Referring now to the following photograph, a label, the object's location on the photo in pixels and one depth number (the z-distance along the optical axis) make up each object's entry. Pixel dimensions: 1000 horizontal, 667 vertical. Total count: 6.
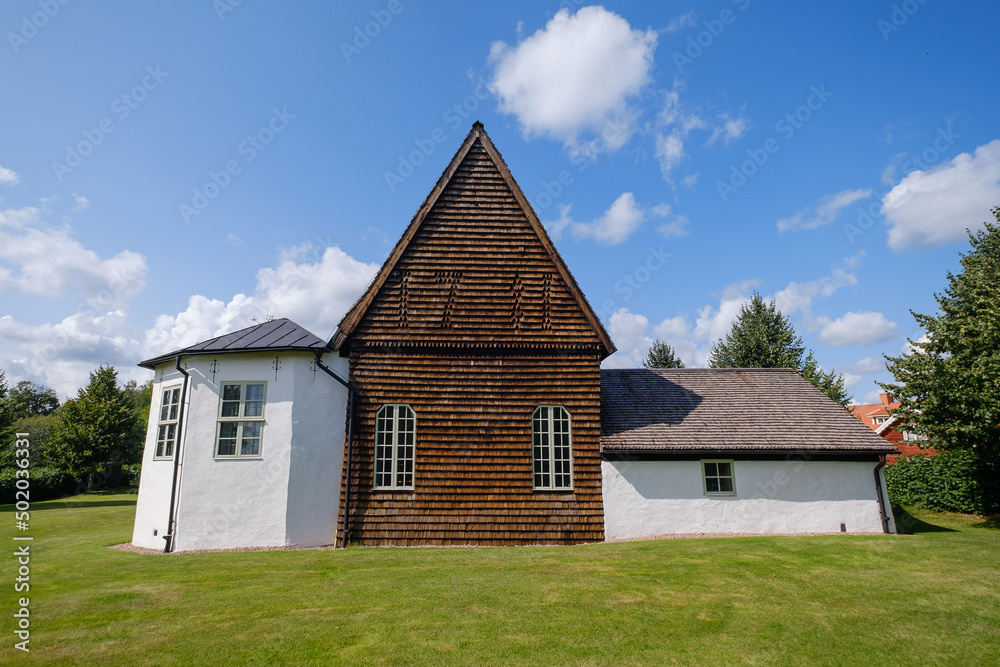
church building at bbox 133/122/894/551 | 12.74
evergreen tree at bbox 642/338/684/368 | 47.28
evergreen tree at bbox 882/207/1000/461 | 14.45
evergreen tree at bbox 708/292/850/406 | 37.72
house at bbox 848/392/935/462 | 19.60
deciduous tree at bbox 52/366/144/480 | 36.31
